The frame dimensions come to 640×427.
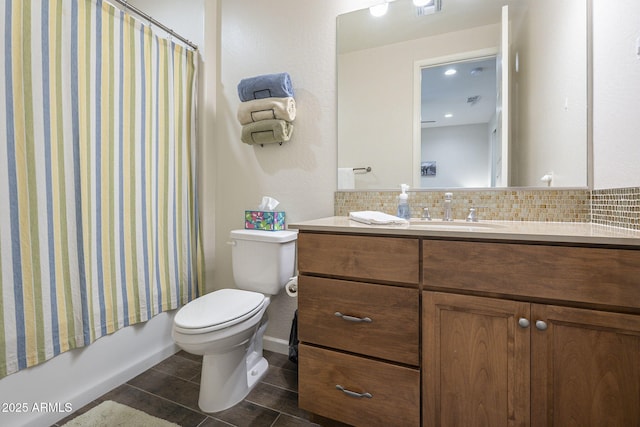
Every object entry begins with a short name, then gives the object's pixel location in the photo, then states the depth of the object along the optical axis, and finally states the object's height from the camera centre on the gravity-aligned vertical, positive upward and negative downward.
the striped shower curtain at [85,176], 1.09 +0.16
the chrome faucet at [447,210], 1.33 -0.02
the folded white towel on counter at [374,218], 1.15 -0.05
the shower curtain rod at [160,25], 1.46 +1.06
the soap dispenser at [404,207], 1.40 +0.00
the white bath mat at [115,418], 1.19 -0.90
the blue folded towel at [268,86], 1.60 +0.70
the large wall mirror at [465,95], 1.22 +0.54
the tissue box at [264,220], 1.62 -0.07
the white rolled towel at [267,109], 1.60 +0.57
